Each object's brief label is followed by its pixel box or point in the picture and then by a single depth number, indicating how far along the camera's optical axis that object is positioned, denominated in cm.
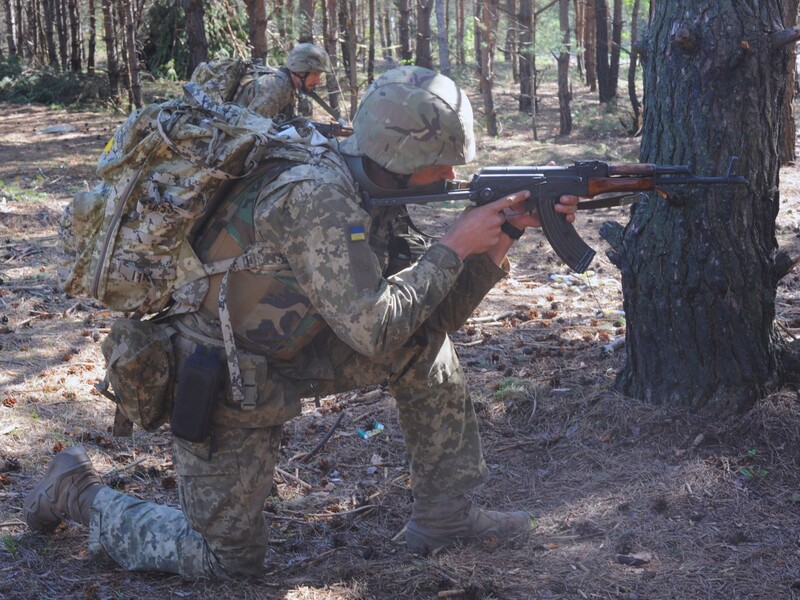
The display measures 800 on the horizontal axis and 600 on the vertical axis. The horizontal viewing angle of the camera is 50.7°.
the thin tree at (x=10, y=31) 2684
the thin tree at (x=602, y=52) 1950
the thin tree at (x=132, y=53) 1432
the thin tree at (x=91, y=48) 2020
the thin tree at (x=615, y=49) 1920
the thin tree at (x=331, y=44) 1816
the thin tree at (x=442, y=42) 1382
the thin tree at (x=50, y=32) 2402
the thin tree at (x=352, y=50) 1567
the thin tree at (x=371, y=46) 2156
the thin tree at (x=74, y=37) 2020
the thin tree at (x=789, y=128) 1084
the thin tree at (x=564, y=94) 1662
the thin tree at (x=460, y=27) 2987
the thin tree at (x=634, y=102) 1584
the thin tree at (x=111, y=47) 1669
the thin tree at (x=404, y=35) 2442
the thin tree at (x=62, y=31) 2292
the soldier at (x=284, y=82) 880
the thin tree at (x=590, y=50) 2483
